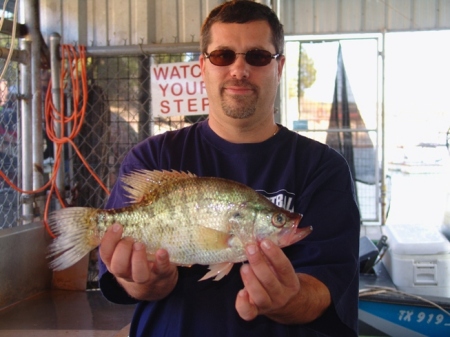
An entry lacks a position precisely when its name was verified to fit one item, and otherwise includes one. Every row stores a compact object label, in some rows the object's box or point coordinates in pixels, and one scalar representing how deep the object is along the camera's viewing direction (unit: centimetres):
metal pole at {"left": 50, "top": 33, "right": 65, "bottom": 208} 398
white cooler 416
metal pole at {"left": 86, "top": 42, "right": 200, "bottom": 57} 385
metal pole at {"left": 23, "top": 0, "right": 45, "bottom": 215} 389
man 179
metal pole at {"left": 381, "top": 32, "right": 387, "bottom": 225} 802
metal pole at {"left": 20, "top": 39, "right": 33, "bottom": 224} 391
